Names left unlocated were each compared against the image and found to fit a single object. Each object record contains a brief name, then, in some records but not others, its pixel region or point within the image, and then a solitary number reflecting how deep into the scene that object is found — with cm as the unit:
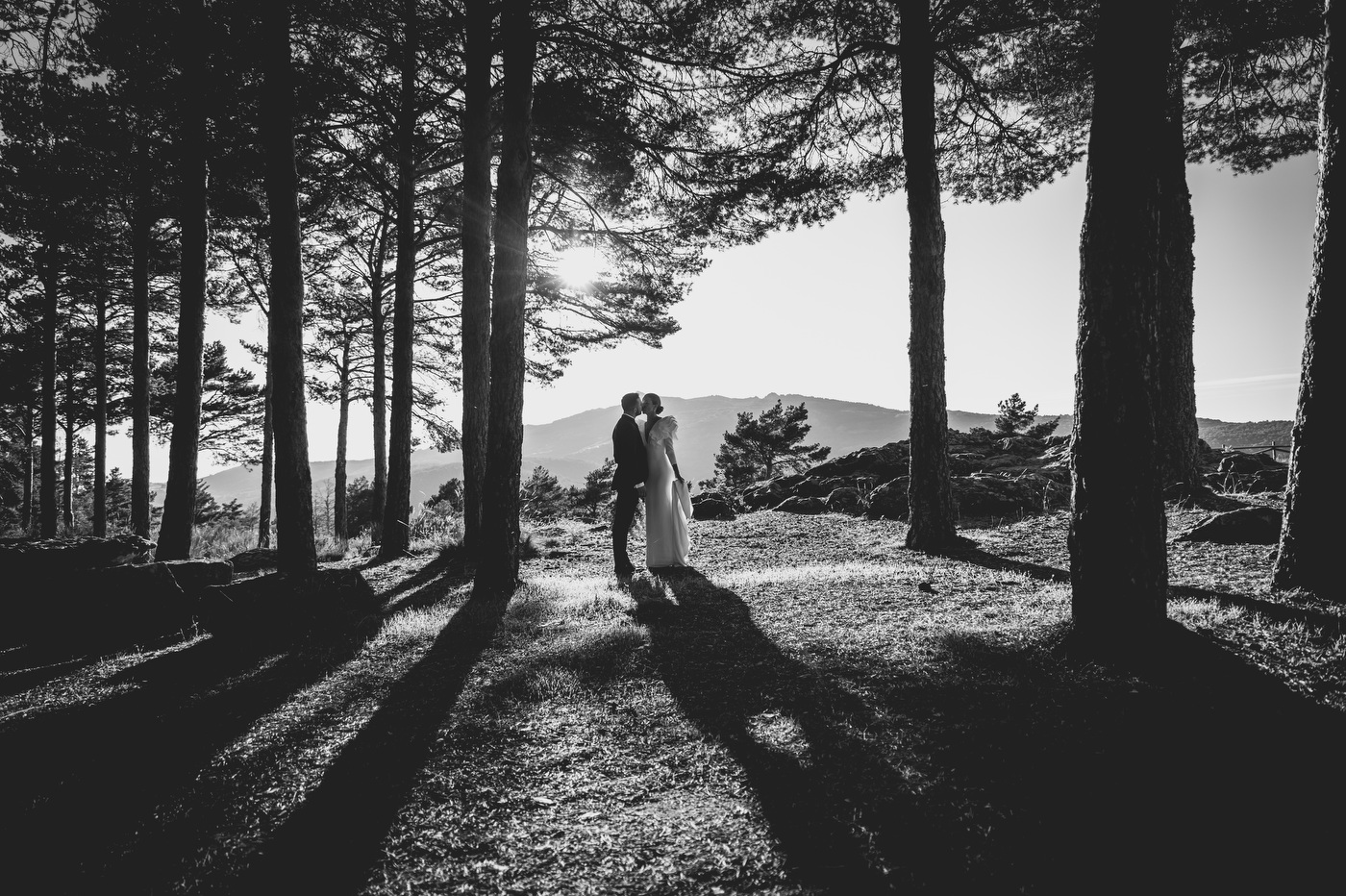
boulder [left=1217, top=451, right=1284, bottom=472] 1012
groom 710
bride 720
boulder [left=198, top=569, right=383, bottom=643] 474
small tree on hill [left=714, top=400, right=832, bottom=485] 3169
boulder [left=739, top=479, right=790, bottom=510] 1413
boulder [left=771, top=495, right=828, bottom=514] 1241
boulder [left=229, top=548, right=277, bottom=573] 977
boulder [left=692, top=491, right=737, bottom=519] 1311
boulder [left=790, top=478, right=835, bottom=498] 1349
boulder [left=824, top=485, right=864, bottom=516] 1185
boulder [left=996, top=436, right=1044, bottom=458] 1499
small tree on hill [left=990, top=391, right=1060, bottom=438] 2898
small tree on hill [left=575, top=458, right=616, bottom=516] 2762
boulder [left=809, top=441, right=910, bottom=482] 1383
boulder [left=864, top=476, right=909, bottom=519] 1073
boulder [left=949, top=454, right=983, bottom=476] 1305
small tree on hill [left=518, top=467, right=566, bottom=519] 2348
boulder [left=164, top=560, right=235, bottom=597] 588
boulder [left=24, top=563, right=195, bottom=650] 494
